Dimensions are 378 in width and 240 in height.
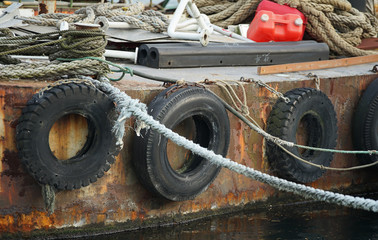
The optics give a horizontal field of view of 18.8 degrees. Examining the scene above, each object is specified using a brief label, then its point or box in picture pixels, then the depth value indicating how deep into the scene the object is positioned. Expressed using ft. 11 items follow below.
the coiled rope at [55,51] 24.17
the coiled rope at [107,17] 34.89
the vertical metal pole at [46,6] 44.17
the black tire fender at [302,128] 29.88
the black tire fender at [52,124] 22.33
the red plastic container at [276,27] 37.92
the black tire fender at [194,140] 25.12
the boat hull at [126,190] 23.02
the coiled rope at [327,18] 39.70
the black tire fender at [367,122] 33.45
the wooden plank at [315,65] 32.52
